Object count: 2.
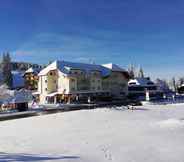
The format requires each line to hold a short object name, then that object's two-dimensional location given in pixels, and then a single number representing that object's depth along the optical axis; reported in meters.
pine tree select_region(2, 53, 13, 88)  51.79
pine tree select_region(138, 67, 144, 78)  93.39
